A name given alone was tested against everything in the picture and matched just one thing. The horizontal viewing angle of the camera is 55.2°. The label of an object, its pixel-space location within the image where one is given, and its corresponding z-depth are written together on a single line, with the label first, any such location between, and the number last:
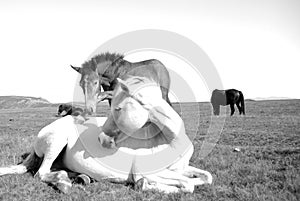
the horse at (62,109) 26.60
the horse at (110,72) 6.50
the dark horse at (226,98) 28.03
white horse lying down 3.87
